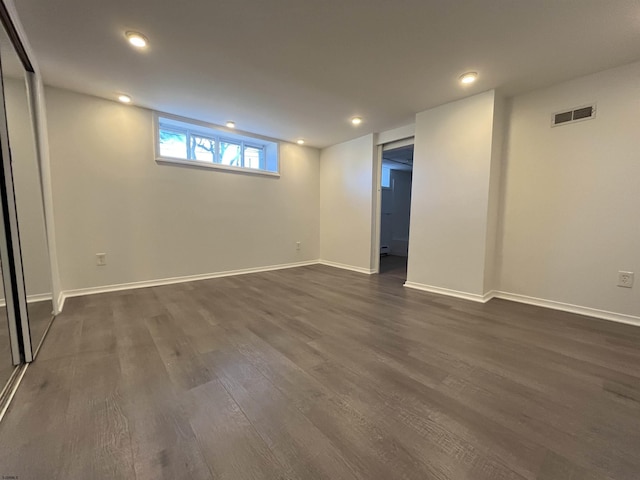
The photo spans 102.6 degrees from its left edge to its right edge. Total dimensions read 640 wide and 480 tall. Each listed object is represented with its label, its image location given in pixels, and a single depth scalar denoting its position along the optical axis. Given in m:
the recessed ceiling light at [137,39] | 1.89
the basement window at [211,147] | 3.53
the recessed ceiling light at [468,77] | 2.39
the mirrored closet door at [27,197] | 1.59
